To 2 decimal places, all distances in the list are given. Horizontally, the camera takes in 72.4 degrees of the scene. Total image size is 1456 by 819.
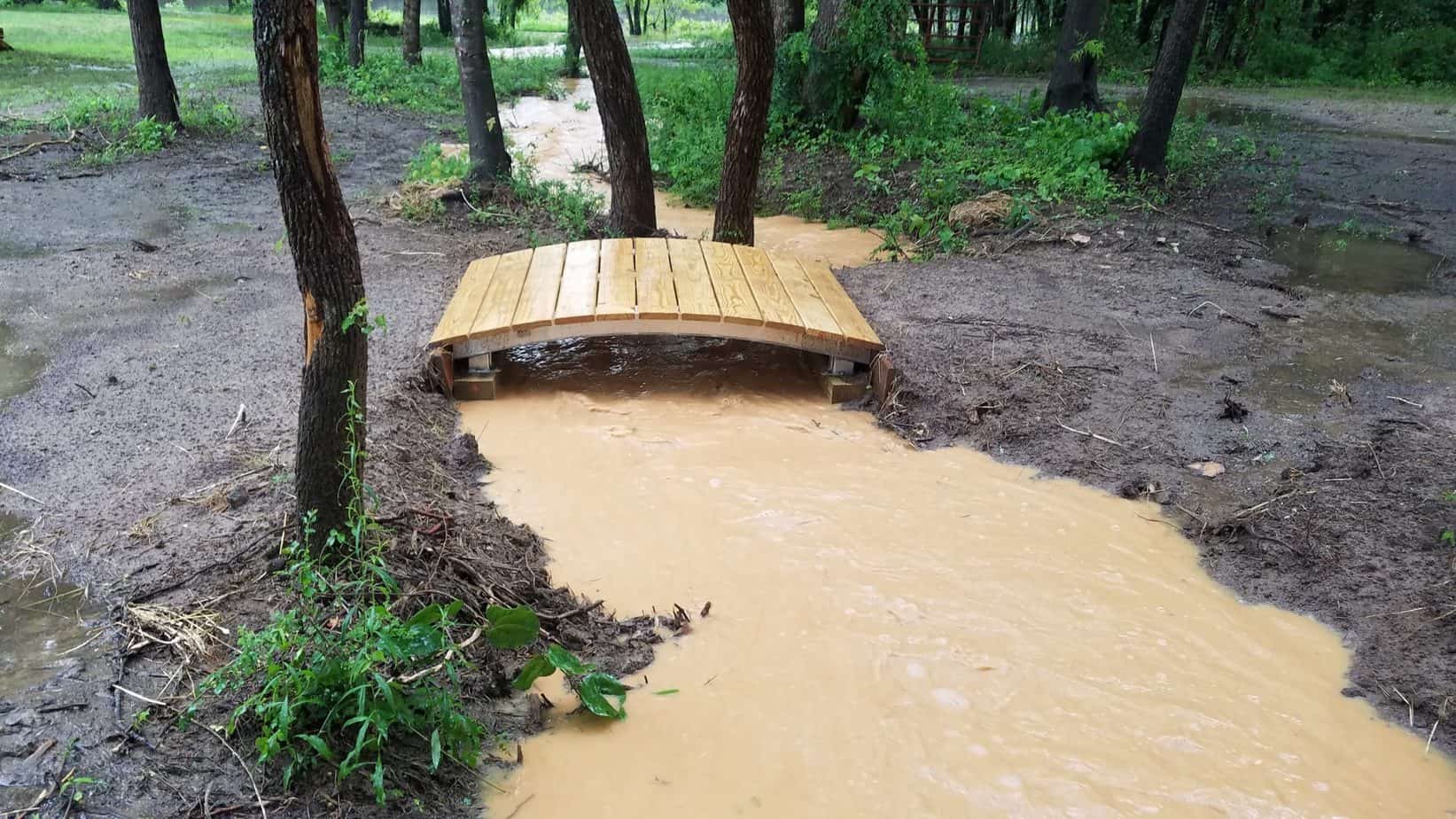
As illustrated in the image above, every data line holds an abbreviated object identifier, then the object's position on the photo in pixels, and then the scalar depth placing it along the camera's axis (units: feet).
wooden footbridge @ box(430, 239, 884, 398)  17.88
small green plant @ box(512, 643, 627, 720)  10.02
